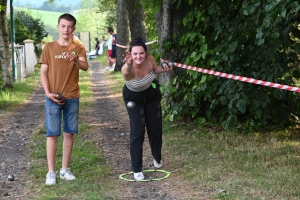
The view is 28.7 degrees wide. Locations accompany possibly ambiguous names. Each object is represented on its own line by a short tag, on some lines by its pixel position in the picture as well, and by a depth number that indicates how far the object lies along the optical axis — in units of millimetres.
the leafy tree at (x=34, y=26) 31344
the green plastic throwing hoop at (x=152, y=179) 6551
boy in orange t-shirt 6402
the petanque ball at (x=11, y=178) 6624
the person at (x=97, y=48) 41656
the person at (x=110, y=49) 24403
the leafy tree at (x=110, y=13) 33562
